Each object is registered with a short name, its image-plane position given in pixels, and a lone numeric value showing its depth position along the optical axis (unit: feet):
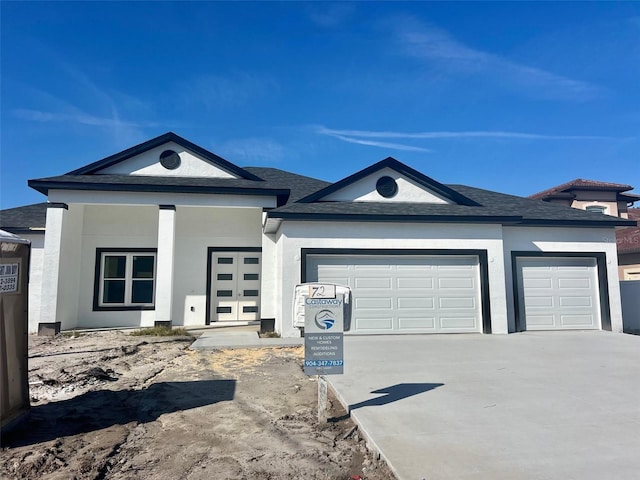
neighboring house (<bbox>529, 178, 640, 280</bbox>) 76.76
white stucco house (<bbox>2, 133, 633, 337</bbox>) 38.70
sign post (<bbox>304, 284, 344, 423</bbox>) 16.46
